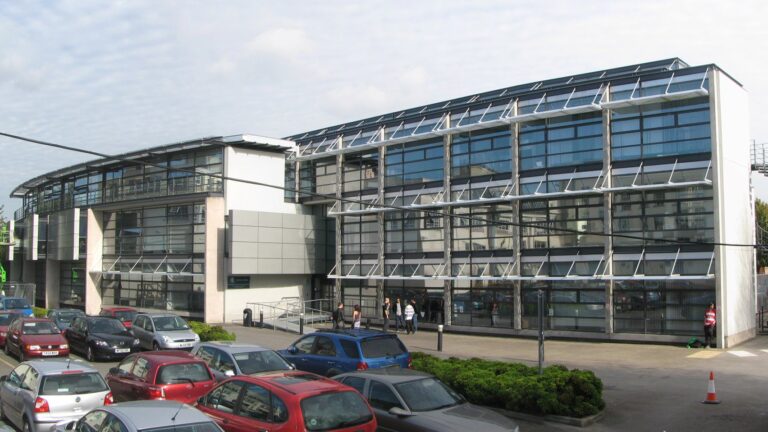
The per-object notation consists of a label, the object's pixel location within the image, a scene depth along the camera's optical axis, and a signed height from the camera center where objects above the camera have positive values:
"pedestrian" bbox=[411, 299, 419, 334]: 32.91 -2.98
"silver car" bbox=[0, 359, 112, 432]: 12.15 -2.64
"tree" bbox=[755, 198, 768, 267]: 57.02 +3.08
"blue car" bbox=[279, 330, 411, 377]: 15.81 -2.38
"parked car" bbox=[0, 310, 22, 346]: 27.12 -2.77
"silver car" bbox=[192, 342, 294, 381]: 14.64 -2.35
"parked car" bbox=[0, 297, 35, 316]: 34.84 -2.57
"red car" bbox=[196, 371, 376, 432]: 9.22 -2.19
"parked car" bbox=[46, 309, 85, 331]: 28.95 -2.75
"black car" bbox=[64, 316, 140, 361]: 23.09 -2.96
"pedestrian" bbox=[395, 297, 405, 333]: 33.38 -3.11
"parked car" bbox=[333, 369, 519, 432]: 10.18 -2.47
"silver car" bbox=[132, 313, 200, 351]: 23.48 -2.79
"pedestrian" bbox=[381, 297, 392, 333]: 31.34 -2.71
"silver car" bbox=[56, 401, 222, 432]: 8.04 -2.04
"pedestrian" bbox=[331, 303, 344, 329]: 30.67 -2.78
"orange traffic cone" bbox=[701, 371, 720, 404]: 15.48 -3.22
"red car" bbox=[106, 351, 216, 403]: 13.19 -2.52
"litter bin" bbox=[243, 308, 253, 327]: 36.41 -3.40
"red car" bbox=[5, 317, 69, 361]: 22.34 -2.92
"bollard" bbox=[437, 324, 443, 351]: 25.28 -3.15
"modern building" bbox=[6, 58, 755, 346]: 26.25 +2.20
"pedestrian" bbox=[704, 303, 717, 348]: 24.53 -2.51
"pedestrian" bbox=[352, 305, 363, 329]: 30.31 -2.77
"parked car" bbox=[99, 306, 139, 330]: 30.85 -2.73
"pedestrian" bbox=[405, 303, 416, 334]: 32.16 -2.93
